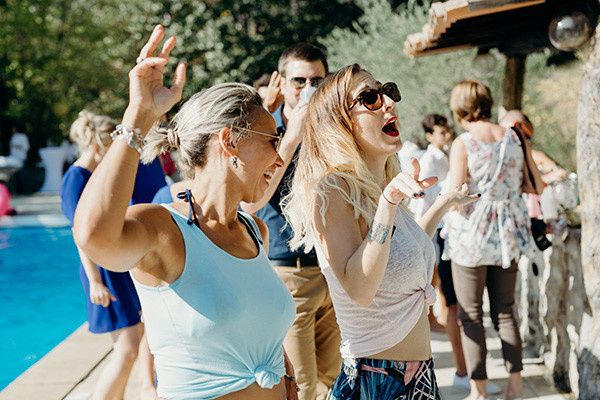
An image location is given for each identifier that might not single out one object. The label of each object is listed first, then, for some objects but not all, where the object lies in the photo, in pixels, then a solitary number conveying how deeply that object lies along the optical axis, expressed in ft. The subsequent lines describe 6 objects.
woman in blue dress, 14.82
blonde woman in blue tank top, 6.10
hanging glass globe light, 16.20
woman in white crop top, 8.22
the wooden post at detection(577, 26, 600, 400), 14.62
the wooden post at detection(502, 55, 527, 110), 24.43
